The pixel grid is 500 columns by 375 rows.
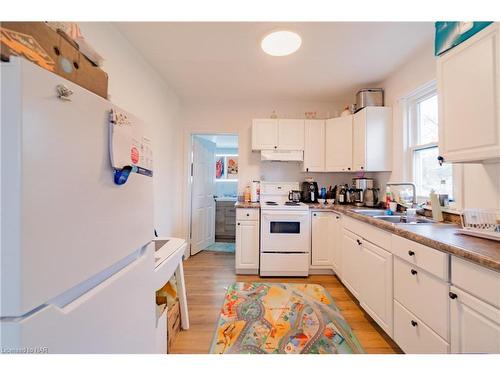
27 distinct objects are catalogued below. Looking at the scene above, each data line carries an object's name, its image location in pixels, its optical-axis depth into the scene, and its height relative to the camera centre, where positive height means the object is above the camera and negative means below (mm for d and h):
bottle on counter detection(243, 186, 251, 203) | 3213 -133
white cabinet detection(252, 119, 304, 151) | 2996 +804
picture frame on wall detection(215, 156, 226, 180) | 5453 +562
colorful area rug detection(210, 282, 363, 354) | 1481 -1164
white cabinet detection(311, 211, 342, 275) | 2629 -684
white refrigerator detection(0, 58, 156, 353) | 408 -92
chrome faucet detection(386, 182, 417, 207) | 2059 -37
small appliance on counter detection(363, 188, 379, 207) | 2664 -117
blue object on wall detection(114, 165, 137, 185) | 663 +43
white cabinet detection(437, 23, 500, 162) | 1062 +527
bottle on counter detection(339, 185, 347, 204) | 2947 -102
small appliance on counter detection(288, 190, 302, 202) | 3124 -119
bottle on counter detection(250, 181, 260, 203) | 3178 -68
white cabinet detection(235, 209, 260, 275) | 2641 -730
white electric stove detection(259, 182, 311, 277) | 2584 -688
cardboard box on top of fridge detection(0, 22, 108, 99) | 490 +393
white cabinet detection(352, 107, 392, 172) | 2535 +637
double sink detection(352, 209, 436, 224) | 1691 -270
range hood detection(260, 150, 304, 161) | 2986 +491
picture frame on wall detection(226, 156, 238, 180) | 5477 +592
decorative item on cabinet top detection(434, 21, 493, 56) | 1148 +970
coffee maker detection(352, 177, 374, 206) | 2714 -10
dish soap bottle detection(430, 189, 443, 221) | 1629 -158
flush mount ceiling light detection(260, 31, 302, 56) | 1693 +1290
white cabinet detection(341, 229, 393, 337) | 1504 -780
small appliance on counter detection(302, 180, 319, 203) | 3109 -62
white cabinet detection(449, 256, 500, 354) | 839 -543
